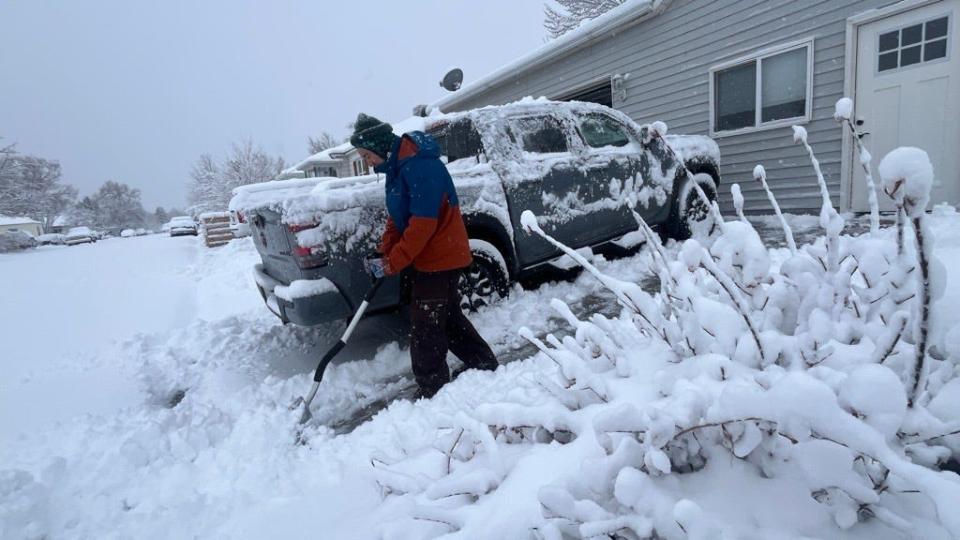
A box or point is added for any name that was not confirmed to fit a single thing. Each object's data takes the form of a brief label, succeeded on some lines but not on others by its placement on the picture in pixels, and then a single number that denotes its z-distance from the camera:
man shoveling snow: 2.92
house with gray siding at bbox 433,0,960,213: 5.76
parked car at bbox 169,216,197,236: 40.09
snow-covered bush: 0.92
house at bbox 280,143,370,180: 25.45
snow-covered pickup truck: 3.34
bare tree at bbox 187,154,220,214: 43.59
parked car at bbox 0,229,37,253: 29.17
